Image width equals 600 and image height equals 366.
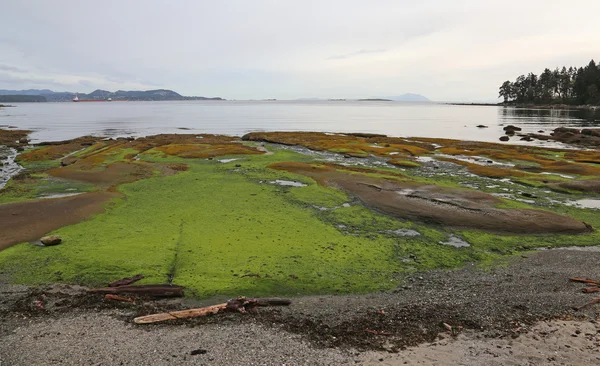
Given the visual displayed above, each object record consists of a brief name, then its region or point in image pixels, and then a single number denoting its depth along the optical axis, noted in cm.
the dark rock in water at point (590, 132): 7502
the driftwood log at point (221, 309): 1226
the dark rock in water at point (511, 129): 8910
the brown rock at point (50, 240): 1888
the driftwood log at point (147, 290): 1417
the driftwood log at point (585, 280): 1518
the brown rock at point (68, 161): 4466
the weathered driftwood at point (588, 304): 1324
